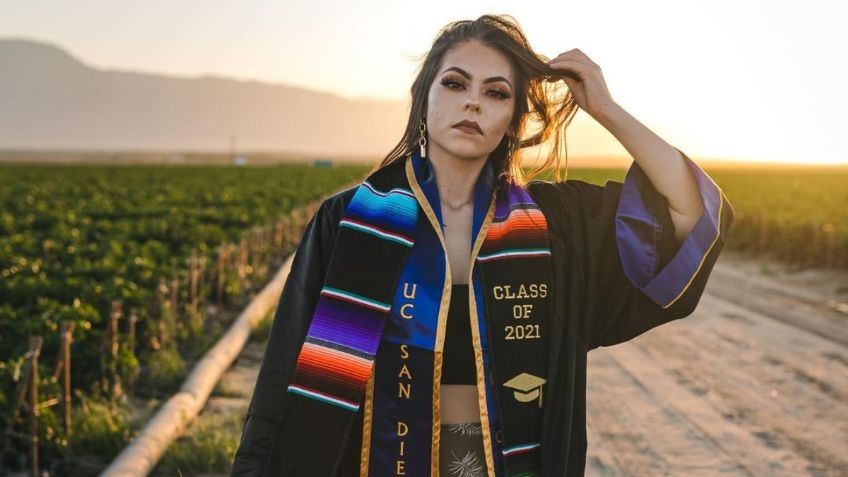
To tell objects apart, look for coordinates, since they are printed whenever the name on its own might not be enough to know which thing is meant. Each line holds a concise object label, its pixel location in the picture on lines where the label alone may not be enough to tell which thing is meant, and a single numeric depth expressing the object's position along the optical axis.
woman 2.13
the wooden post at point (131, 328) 6.59
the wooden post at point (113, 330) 6.06
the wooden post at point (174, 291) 8.01
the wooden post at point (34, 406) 4.61
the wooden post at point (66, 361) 5.05
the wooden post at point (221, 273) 9.63
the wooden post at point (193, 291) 8.36
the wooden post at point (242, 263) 10.96
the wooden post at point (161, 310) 7.29
